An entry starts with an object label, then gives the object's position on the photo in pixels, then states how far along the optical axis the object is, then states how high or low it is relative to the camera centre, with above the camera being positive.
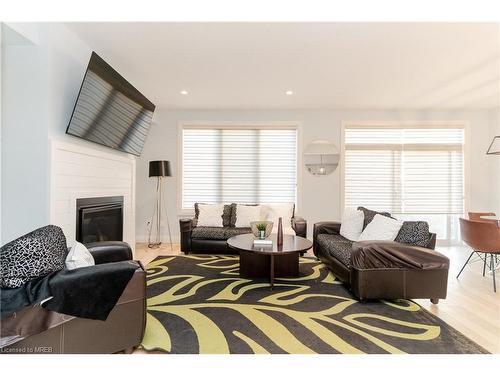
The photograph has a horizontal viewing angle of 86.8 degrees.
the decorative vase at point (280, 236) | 3.12 -0.61
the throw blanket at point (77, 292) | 1.41 -0.60
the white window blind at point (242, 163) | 5.36 +0.45
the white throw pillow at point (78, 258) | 1.77 -0.51
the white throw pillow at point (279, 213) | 4.60 -0.49
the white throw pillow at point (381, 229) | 2.85 -0.48
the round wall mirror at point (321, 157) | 5.24 +0.57
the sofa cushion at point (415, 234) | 2.67 -0.50
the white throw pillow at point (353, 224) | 3.45 -0.51
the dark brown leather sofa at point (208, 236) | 4.20 -0.82
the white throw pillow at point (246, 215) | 4.52 -0.51
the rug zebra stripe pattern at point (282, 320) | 1.85 -1.12
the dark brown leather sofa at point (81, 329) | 1.40 -0.84
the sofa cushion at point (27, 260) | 1.42 -0.43
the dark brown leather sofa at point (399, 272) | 2.48 -0.81
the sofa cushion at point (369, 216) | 3.43 -0.39
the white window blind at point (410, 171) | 5.21 +0.30
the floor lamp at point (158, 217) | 5.23 -0.64
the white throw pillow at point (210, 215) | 4.54 -0.52
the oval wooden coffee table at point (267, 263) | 3.18 -0.94
